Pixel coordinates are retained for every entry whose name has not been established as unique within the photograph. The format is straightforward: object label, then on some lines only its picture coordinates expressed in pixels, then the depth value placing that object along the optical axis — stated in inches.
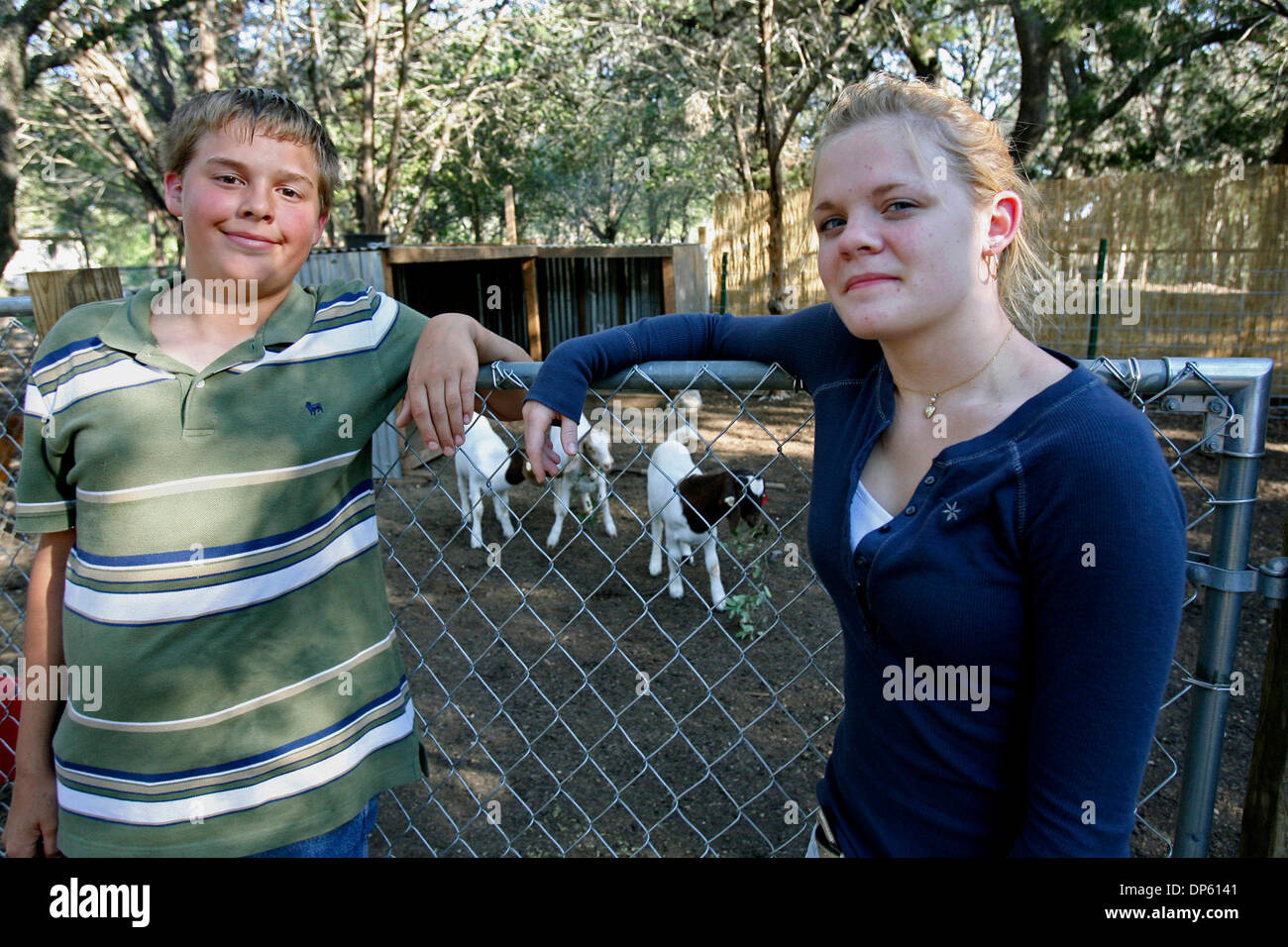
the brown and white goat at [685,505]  197.6
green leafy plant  185.2
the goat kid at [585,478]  239.3
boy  56.3
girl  40.3
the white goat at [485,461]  246.1
